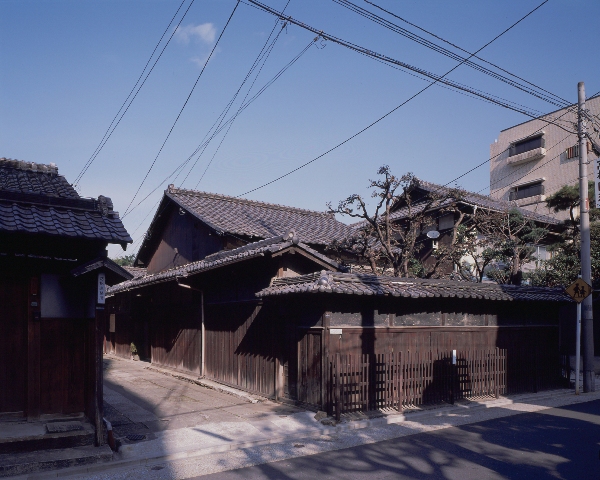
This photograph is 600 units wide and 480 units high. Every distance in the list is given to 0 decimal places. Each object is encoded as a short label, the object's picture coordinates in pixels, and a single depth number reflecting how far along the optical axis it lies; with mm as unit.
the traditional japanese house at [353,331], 11859
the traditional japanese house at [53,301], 8875
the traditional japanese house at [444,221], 24197
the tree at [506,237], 19594
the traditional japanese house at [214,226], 20484
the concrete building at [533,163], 35375
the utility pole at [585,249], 15914
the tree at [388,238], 16031
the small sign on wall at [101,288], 8898
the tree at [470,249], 18173
